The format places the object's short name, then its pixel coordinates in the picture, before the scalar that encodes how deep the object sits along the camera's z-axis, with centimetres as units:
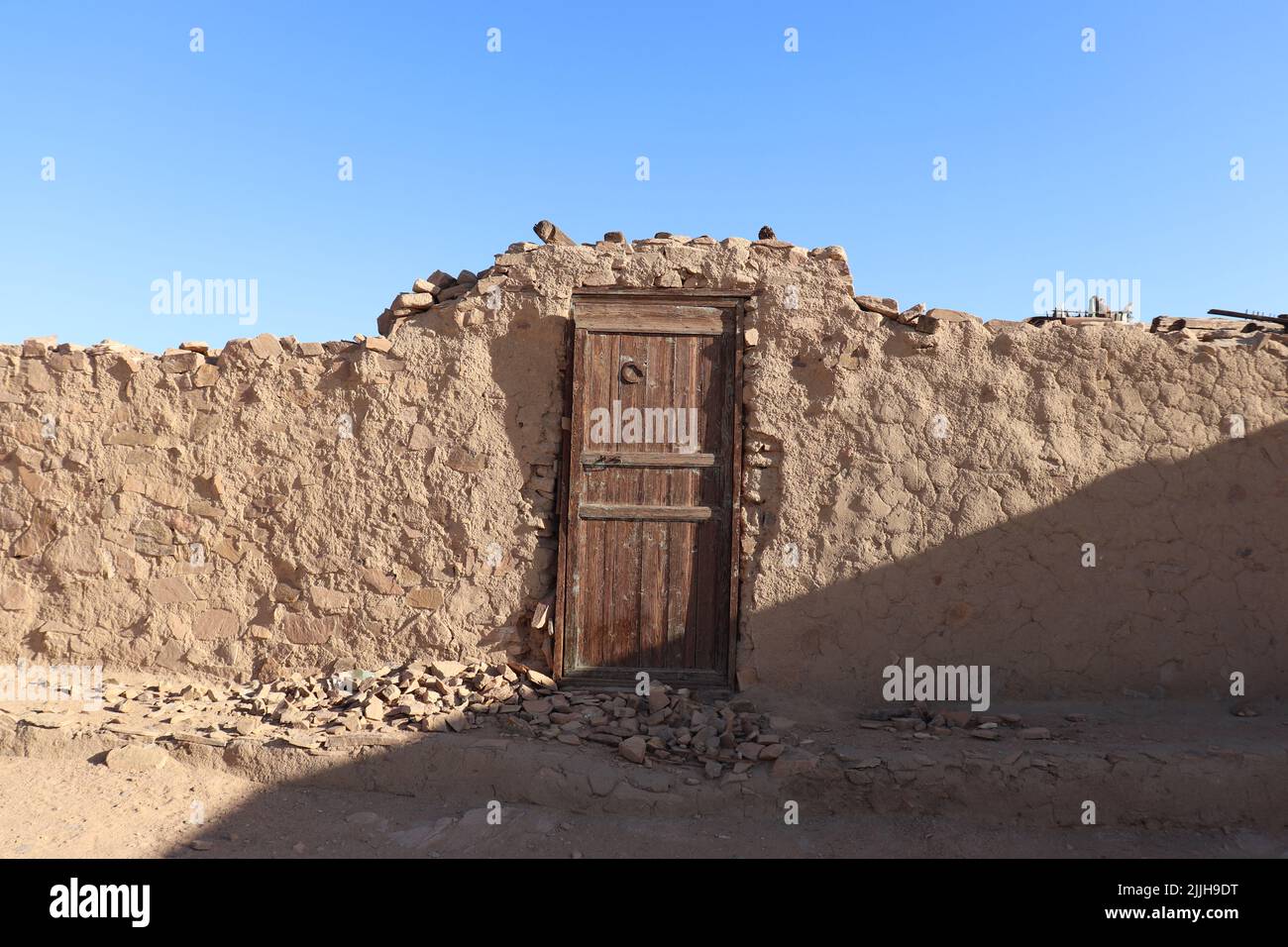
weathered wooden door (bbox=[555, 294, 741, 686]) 490
